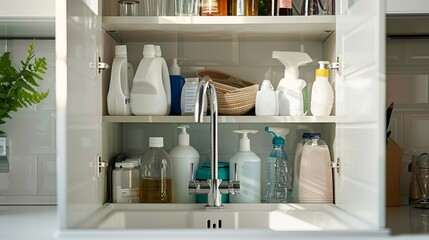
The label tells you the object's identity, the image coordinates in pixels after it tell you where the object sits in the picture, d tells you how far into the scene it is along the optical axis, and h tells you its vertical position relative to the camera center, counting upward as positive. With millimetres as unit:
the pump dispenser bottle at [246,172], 2012 -166
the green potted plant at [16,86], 2025 +109
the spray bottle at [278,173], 2074 -177
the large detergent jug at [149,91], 1952 +90
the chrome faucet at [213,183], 1879 -192
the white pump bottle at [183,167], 2027 -151
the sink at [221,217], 1906 -295
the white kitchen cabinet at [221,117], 1505 +82
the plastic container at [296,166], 2066 -151
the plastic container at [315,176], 1983 -178
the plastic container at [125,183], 1980 -199
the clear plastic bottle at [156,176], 2000 -178
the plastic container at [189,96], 1985 +75
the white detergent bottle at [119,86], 1957 +105
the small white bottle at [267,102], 1958 +55
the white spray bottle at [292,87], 1978 +103
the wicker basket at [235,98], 1979 +68
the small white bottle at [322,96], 1960 +74
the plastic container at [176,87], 2035 +106
